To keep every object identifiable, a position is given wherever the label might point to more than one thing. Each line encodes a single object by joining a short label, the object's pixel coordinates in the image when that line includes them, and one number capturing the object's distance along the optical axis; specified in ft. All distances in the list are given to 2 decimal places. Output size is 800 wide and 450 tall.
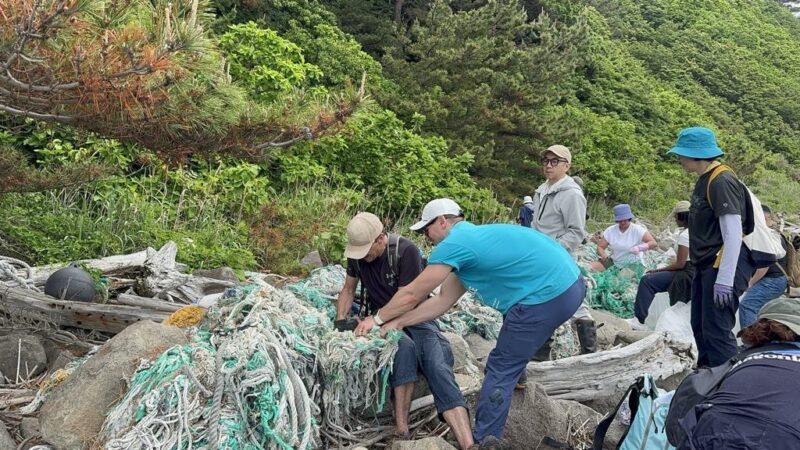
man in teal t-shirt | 14.61
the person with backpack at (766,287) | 20.74
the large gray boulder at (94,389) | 13.99
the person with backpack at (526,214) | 25.39
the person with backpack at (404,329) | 15.46
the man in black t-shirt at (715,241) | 16.63
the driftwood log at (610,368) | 18.56
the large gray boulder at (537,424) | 16.07
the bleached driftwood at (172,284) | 23.22
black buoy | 21.20
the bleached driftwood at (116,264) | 24.51
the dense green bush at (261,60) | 41.06
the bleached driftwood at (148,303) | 21.21
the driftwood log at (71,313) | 20.04
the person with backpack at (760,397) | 8.89
